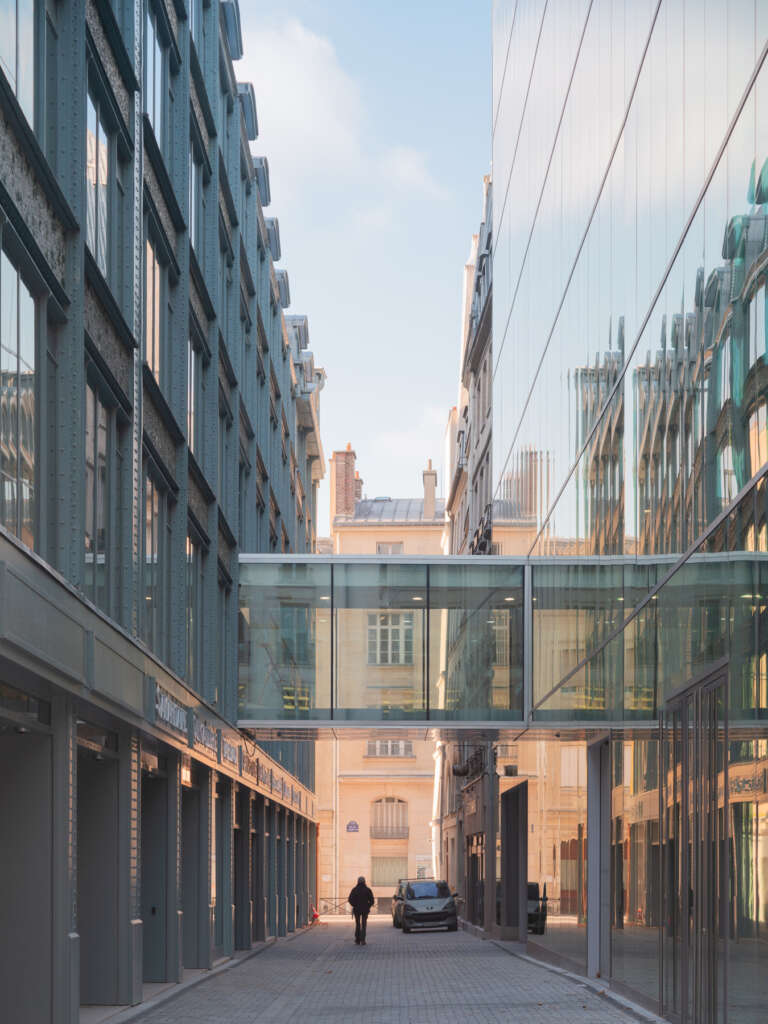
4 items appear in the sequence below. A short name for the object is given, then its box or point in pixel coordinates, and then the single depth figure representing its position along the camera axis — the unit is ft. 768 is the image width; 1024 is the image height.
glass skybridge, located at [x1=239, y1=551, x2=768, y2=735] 94.32
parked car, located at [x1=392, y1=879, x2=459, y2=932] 144.15
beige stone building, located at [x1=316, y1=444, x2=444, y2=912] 243.60
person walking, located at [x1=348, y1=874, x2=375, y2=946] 116.88
